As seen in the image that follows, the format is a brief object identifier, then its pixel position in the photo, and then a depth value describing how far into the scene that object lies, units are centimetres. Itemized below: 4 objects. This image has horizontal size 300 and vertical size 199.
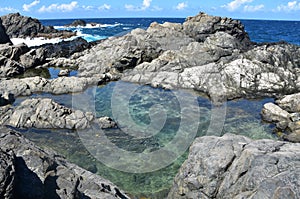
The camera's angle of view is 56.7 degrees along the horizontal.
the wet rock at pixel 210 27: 4931
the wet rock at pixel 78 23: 13332
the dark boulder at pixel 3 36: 5380
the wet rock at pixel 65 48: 5266
